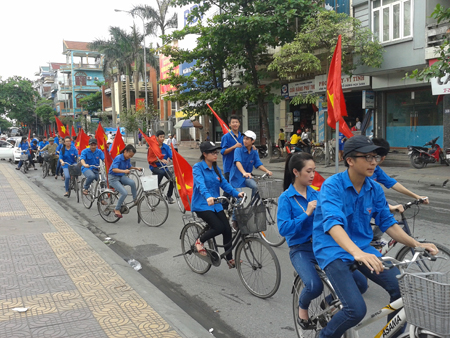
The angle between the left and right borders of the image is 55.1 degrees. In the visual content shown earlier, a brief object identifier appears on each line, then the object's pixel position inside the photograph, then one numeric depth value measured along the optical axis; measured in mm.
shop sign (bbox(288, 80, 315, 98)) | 22438
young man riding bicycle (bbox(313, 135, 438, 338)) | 2617
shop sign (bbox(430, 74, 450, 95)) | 14734
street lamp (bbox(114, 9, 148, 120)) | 37978
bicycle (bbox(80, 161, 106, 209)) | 9948
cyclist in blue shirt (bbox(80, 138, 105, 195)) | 10453
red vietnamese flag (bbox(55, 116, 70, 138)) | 16469
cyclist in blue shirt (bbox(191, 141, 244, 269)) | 5055
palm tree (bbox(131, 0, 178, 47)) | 38438
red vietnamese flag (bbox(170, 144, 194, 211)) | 6227
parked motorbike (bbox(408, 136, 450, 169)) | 15492
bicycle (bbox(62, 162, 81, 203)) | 11555
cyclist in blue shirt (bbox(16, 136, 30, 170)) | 21106
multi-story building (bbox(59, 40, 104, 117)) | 72188
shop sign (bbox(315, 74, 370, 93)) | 19094
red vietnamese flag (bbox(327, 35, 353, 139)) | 9359
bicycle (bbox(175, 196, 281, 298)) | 4457
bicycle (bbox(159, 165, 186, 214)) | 9609
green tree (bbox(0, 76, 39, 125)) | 56594
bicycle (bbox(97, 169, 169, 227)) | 8266
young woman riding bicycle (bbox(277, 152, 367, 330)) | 3082
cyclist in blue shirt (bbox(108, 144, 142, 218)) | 8523
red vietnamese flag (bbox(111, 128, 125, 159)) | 10469
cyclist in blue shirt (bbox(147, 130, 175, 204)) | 9867
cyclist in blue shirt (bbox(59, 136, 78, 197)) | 12445
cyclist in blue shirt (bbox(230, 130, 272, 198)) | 6824
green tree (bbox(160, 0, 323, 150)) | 18266
